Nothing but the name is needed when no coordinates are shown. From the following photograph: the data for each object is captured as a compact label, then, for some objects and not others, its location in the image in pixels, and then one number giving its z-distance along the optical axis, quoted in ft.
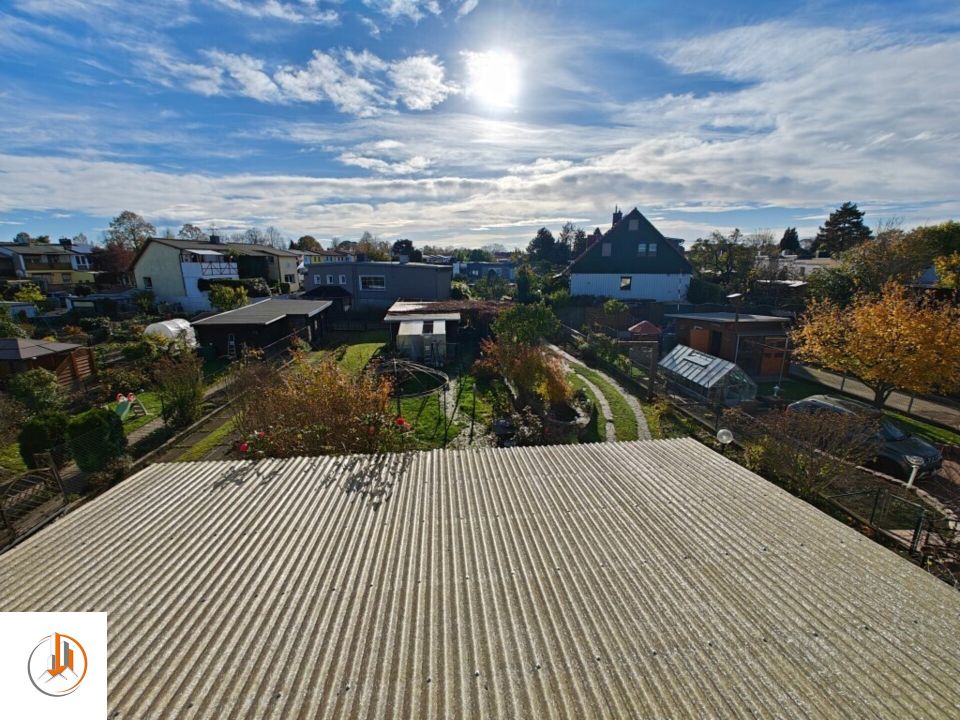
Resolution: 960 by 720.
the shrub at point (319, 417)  33.99
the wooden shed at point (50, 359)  54.29
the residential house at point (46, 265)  173.17
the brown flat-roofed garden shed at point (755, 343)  67.31
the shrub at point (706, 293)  119.65
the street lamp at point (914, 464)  33.47
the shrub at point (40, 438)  36.24
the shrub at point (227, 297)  116.57
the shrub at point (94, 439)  36.22
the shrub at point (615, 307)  97.81
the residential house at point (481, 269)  237.86
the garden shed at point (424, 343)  74.64
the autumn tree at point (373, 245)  213.25
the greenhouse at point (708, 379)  52.80
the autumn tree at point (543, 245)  277.64
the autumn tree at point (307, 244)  329.31
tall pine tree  182.70
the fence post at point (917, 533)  25.59
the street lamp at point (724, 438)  41.75
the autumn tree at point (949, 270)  77.20
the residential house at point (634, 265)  121.49
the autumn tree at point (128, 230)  218.59
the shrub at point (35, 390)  49.08
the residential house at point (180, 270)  129.59
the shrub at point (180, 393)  48.42
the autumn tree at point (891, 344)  42.80
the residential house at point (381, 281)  130.21
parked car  36.40
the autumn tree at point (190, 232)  272.62
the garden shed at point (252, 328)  77.46
